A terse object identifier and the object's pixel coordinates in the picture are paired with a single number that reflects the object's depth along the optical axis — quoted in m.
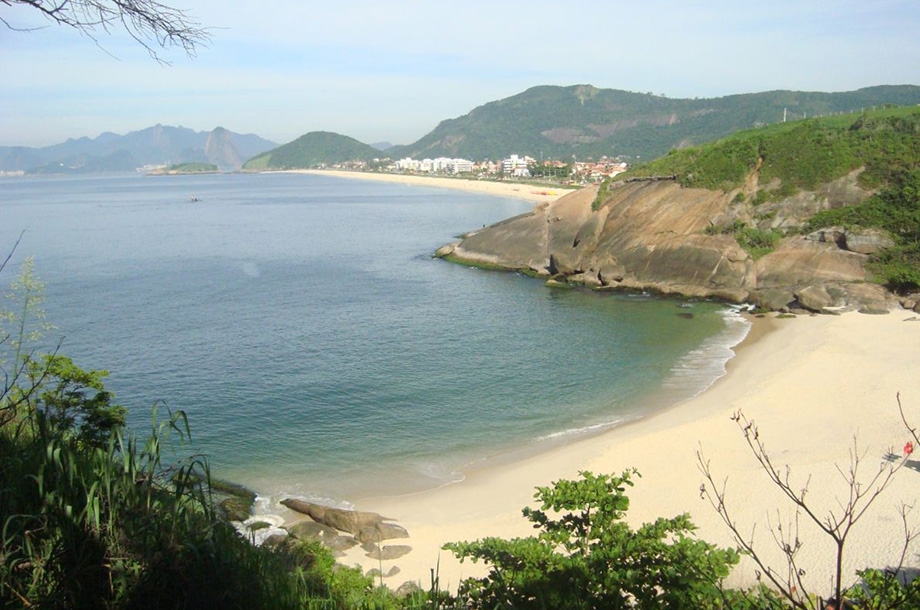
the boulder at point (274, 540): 12.62
